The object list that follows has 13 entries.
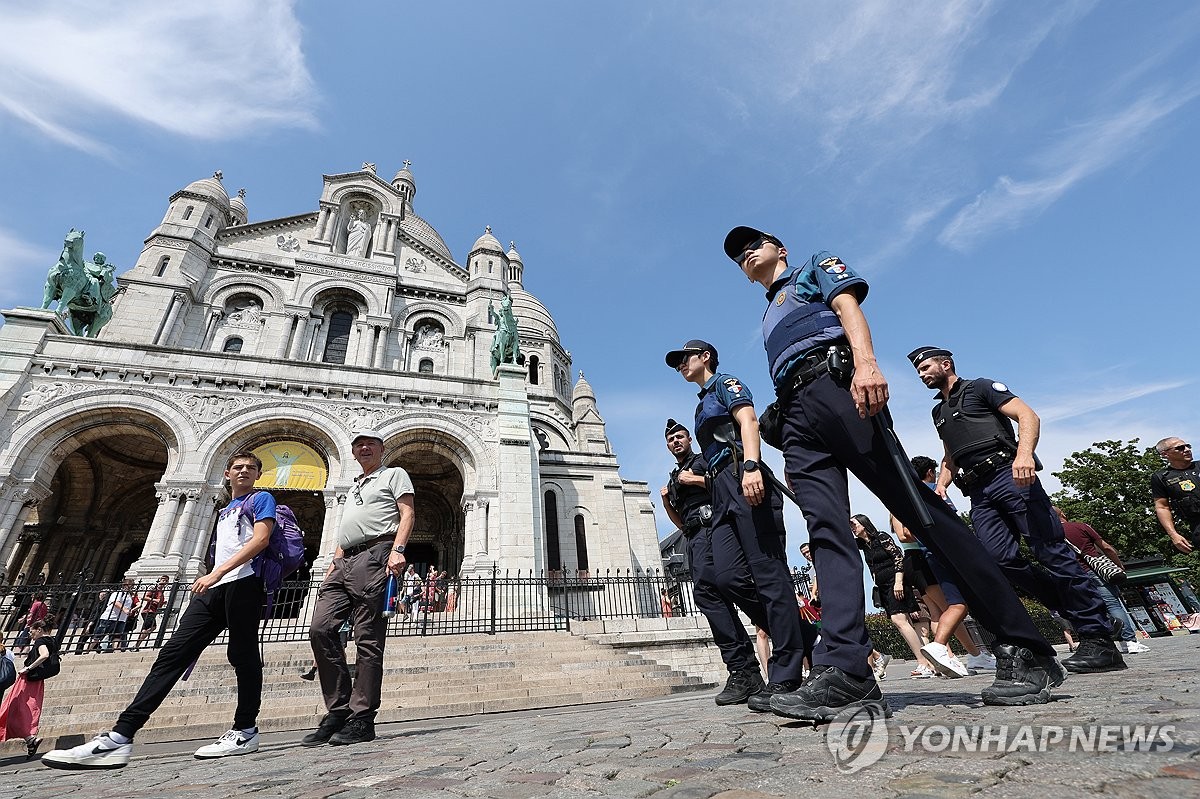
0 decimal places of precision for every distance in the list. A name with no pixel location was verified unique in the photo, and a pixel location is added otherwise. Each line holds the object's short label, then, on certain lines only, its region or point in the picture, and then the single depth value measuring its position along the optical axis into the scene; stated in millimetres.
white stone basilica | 13805
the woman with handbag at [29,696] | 5566
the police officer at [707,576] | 3787
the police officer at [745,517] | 3133
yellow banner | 14672
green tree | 20938
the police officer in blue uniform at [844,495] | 2250
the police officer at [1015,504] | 3664
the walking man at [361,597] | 3635
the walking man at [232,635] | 3340
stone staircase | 7125
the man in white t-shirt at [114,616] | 9273
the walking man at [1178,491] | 5336
